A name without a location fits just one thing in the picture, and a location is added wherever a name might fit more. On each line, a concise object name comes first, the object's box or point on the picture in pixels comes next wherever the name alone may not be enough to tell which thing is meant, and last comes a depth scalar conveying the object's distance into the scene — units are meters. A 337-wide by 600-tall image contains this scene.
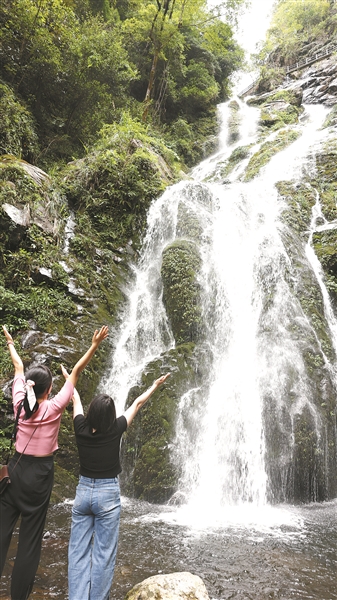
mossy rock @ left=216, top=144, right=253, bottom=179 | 19.27
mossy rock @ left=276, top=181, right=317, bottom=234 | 12.56
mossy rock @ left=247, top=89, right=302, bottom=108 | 27.31
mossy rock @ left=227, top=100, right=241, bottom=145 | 23.88
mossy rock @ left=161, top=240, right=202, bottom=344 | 8.68
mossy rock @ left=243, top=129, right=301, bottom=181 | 17.83
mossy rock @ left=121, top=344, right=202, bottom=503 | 6.44
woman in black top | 2.45
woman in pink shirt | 2.47
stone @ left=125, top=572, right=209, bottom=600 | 2.79
